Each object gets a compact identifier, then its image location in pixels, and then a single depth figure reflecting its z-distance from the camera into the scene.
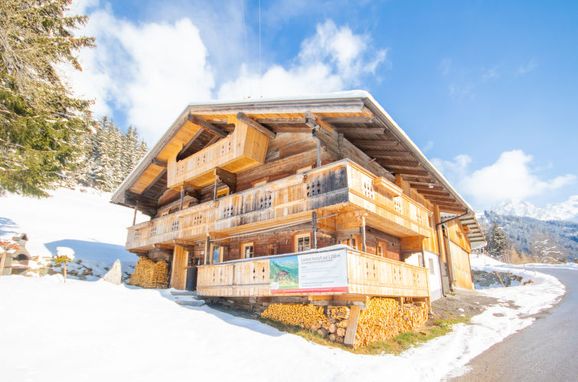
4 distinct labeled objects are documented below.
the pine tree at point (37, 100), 11.49
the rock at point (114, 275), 15.87
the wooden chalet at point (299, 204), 11.88
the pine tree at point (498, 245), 68.75
